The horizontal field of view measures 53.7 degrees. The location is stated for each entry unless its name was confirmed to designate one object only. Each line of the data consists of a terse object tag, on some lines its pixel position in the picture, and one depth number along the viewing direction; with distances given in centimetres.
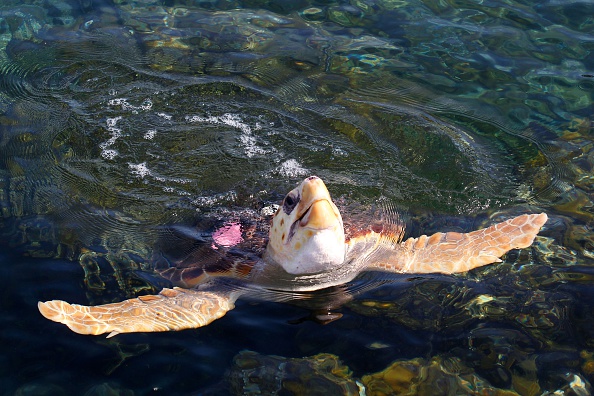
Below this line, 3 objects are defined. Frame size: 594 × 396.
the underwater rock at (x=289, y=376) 341
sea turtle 382
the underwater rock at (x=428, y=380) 341
